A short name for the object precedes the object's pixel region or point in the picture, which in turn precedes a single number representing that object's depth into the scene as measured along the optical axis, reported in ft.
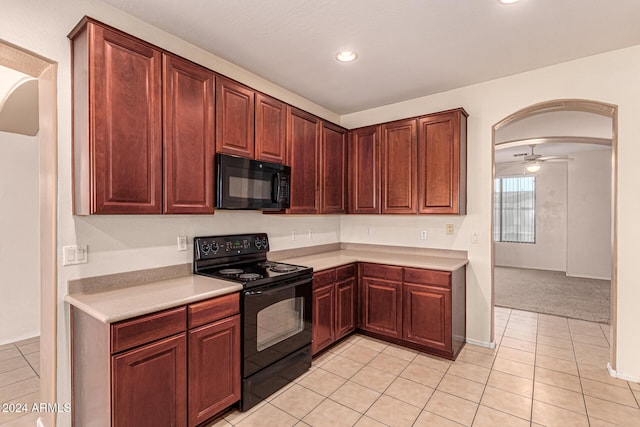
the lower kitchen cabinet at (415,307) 9.86
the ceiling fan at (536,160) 21.21
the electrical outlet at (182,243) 8.30
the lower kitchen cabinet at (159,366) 5.35
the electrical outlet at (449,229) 11.58
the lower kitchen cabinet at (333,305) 9.87
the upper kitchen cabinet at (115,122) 5.93
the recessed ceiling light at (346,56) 8.82
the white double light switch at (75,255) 6.35
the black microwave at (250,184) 7.99
